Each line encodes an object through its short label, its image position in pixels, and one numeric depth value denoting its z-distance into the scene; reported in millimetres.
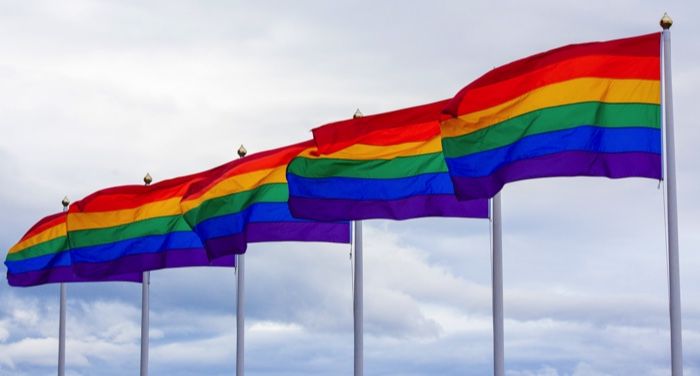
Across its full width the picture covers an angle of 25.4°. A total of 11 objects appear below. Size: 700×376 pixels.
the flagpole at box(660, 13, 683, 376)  25172
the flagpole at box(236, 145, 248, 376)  39406
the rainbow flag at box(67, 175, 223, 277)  40938
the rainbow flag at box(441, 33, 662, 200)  27219
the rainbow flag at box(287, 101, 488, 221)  32250
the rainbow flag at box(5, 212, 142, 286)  46438
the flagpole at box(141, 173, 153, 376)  43906
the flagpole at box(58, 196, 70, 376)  48906
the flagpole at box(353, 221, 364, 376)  33969
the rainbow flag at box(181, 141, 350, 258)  36344
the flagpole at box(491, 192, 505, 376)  29359
